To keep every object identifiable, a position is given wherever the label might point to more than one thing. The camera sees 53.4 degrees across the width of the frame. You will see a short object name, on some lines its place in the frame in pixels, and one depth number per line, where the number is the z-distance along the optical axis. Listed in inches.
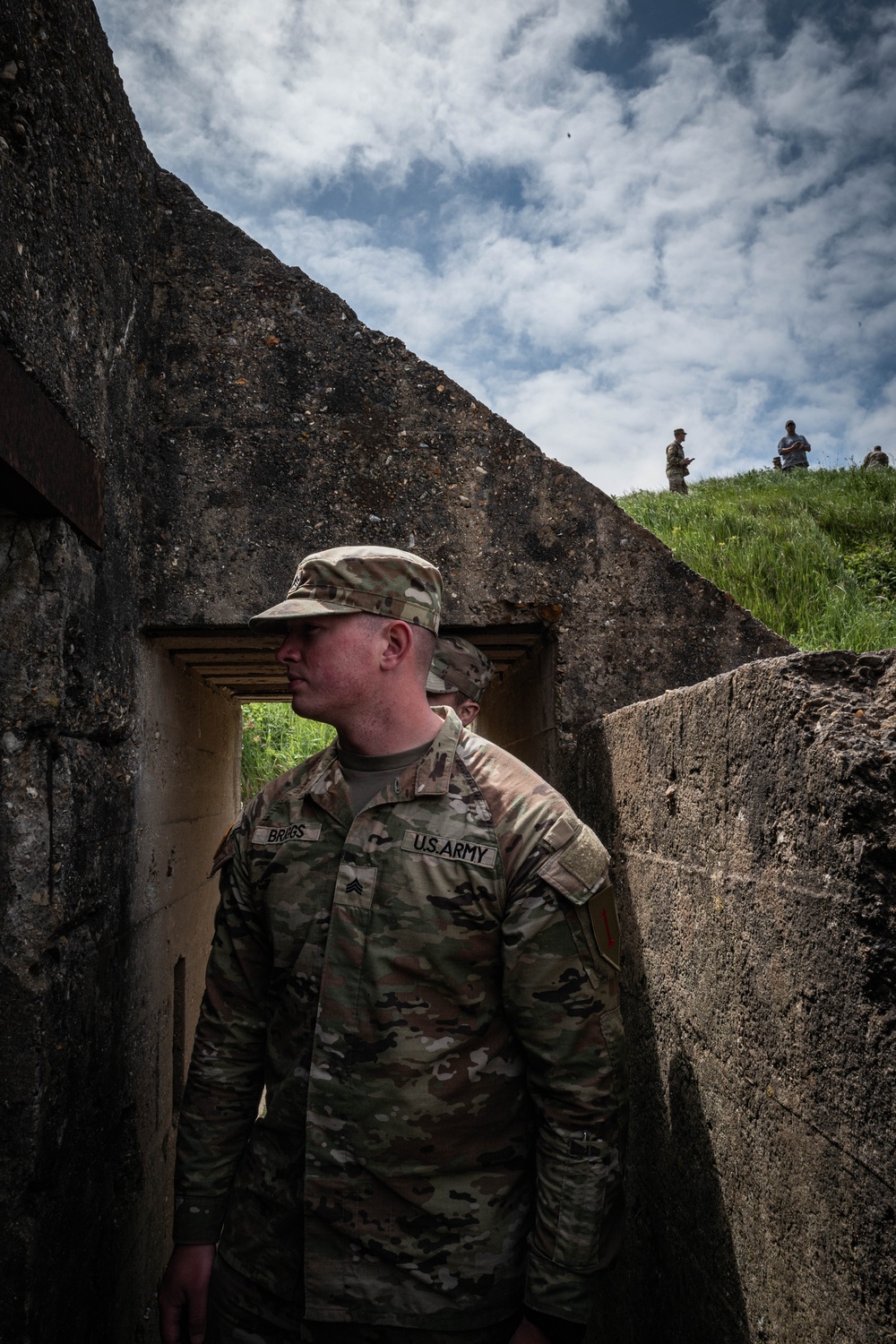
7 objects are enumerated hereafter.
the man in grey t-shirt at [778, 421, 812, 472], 728.3
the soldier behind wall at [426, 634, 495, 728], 125.4
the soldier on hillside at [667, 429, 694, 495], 591.0
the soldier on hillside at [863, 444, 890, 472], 665.6
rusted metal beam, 69.9
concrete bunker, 49.7
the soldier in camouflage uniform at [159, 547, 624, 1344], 63.0
